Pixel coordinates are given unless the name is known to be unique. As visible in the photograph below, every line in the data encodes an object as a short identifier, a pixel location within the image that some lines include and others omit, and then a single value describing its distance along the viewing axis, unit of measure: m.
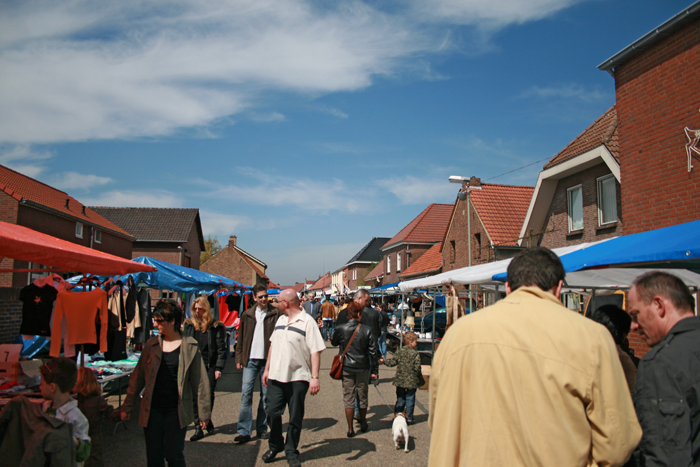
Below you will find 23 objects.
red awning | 4.20
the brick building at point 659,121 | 8.99
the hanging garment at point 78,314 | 5.64
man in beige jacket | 1.73
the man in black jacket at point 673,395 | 2.05
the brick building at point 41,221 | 14.25
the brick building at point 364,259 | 69.44
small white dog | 5.92
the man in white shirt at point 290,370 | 5.27
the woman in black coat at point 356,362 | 6.59
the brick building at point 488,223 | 22.65
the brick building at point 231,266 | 60.59
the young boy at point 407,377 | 6.74
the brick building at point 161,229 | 44.41
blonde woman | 6.70
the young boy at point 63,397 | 3.46
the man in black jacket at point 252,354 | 6.29
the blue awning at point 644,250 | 3.86
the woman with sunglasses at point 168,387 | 4.19
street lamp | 15.91
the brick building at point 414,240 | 42.31
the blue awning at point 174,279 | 9.57
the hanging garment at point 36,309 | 5.78
